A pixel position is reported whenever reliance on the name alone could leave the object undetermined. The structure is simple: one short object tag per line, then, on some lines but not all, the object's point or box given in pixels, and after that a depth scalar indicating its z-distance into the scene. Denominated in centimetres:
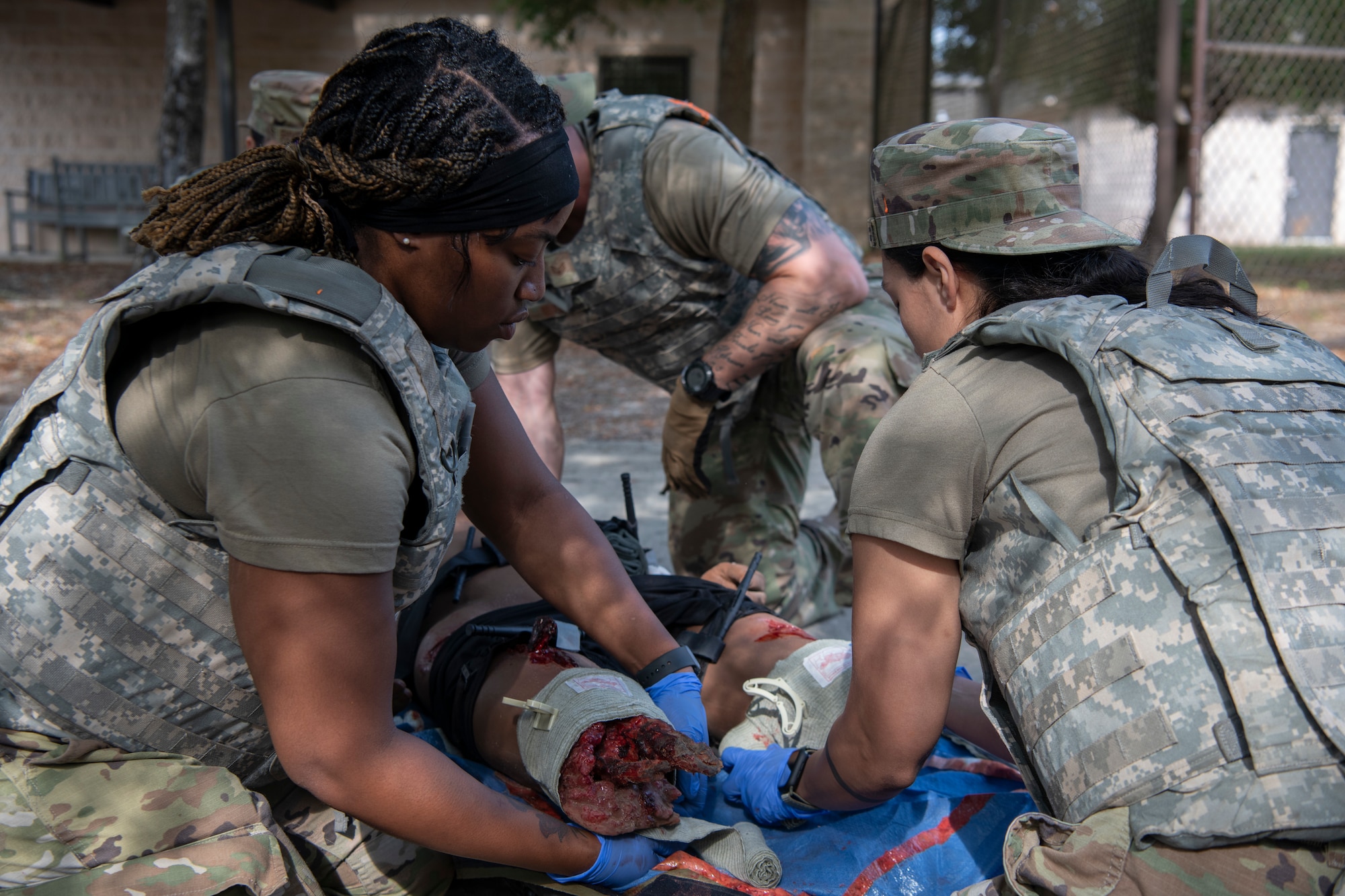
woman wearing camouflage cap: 122
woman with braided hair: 130
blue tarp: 183
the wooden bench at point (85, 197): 1254
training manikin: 169
